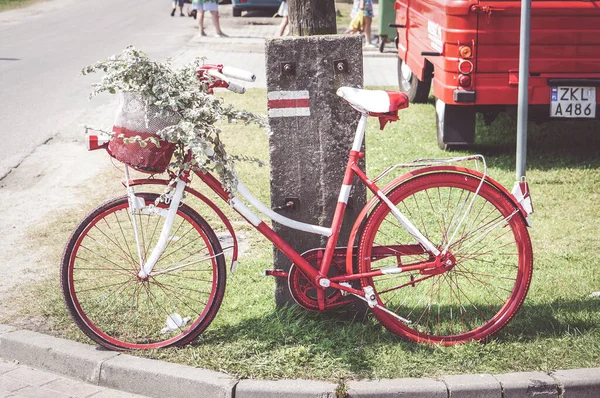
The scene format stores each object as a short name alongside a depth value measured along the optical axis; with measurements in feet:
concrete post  14.74
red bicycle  14.25
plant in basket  13.57
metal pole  19.20
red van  25.68
